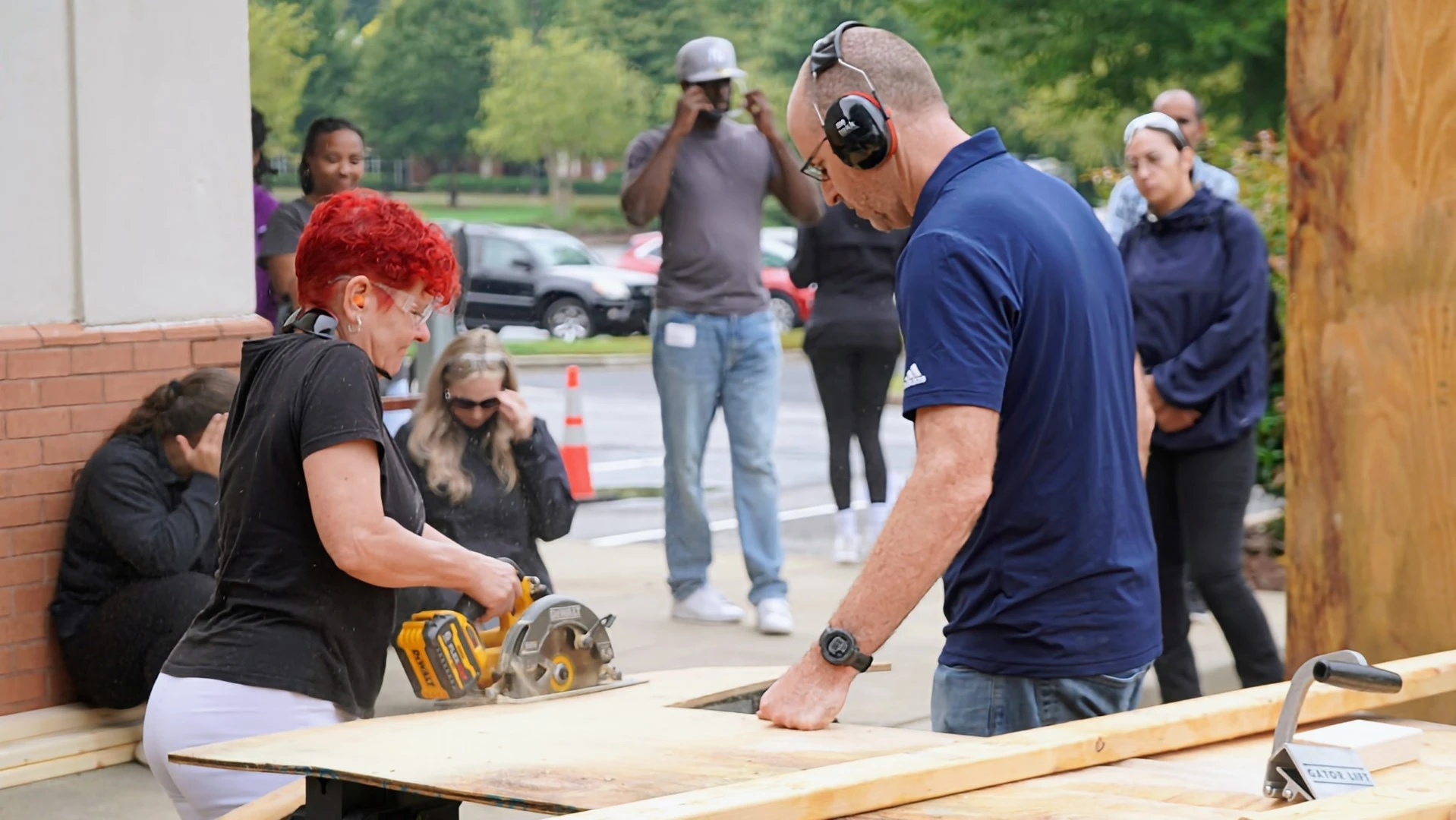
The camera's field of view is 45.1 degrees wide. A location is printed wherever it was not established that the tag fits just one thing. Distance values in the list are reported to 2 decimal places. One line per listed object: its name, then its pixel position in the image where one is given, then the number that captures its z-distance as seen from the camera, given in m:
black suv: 23.17
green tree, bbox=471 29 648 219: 17.09
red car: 28.33
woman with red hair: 3.16
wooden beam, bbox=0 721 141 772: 5.33
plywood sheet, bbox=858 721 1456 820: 2.36
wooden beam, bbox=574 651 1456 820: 2.24
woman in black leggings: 8.73
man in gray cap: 7.48
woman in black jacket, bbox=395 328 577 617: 6.25
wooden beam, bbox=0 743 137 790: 5.31
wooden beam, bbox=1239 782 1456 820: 2.24
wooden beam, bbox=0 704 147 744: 5.40
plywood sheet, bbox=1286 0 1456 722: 3.56
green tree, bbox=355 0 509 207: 11.49
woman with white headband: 5.70
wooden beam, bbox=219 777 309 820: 3.09
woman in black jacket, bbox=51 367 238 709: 5.25
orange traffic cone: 12.27
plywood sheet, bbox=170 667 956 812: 2.49
